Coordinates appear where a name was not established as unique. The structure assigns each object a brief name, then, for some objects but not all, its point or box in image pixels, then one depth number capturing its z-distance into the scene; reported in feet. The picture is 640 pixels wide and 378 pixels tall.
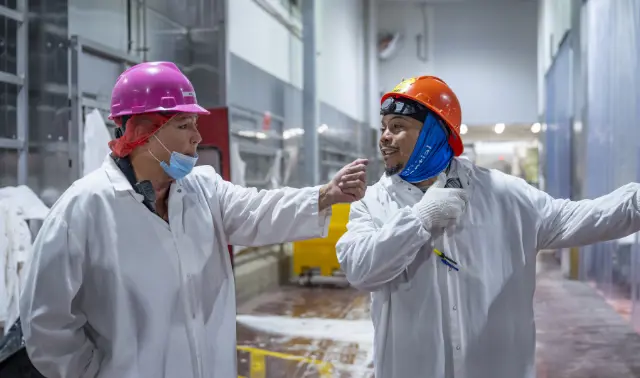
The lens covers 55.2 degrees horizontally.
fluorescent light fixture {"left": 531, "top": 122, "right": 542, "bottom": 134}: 40.41
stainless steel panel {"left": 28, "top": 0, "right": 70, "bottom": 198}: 13.88
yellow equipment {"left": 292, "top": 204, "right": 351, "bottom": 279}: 23.79
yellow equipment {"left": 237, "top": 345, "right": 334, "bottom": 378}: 13.15
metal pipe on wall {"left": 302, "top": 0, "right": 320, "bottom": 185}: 27.43
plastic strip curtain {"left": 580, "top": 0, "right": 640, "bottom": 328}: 16.81
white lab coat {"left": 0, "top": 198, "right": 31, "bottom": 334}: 12.35
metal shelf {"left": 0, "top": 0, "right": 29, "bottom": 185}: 13.11
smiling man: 5.79
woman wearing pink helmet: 5.30
